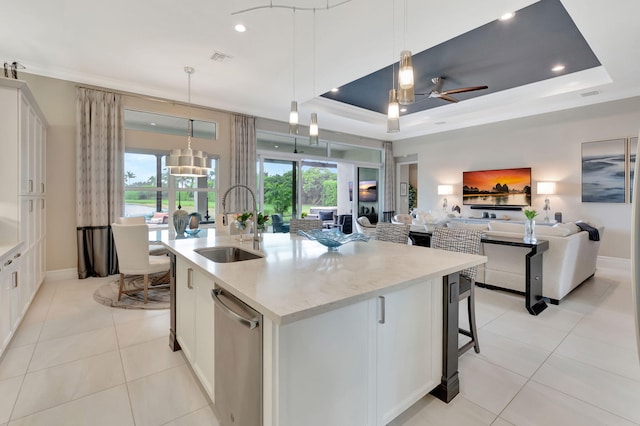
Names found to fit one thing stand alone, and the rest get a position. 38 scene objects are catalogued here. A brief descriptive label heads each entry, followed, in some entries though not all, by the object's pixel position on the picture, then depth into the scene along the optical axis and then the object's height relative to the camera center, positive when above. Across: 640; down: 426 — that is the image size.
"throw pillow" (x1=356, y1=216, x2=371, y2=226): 6.15 -0.28
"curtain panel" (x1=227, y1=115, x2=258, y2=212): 5.92 +1.00
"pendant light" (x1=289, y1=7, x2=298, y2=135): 2.99 +0.92
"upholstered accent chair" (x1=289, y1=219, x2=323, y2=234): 3.88 -0.20
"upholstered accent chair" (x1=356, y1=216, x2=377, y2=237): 6.15 -0.34
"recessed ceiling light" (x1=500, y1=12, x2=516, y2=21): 2.91 +2.01
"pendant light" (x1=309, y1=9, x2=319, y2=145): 3.16 +0.87
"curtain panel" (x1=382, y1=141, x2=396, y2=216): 8.94 +0.85
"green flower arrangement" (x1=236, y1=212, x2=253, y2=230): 2.76 -0.10
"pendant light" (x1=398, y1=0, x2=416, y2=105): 2.19 +0.97
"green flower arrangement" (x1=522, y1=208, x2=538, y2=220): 3.49 -0.07
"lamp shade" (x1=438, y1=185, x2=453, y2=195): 7.66 +0.51
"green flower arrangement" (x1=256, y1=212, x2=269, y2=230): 2.57 -0.10
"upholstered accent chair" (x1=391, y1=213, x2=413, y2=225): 6.43 -0.23
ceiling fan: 4.45 +1.85
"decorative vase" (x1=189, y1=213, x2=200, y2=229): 4.19 -0.19
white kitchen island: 1.16 -0.58
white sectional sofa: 3.43 -0.64
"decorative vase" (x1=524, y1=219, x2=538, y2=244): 3.40 -0.25
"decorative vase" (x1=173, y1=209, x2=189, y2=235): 3.89 -0.16
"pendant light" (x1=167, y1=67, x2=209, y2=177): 3.99 +0.63
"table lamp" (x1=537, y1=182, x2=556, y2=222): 5.85 +0.39
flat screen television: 6.45 +0.47
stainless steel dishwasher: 1.22 -0.69
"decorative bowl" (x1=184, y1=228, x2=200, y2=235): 3.96 -0.30
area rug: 3.47 -1.11
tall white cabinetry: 2.36 +0.05
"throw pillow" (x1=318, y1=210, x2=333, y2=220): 8.34 -0.15
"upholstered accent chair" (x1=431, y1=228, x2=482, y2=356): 2.29 -0.35
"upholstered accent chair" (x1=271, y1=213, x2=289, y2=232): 6.61 -0.33
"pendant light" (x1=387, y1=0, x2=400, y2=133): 2.65 +0.88
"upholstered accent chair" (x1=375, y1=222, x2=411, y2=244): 3.26 -0.27
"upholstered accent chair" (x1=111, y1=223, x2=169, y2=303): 3.34 -0.49
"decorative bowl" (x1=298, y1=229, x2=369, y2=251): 2.17 -0.22
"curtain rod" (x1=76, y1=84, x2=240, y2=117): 4.56 +1.90
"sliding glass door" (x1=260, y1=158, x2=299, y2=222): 6.79 +0.52
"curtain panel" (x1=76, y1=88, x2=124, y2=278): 4.47 +0.51
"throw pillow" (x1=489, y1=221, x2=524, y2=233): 3.67 -0.24
